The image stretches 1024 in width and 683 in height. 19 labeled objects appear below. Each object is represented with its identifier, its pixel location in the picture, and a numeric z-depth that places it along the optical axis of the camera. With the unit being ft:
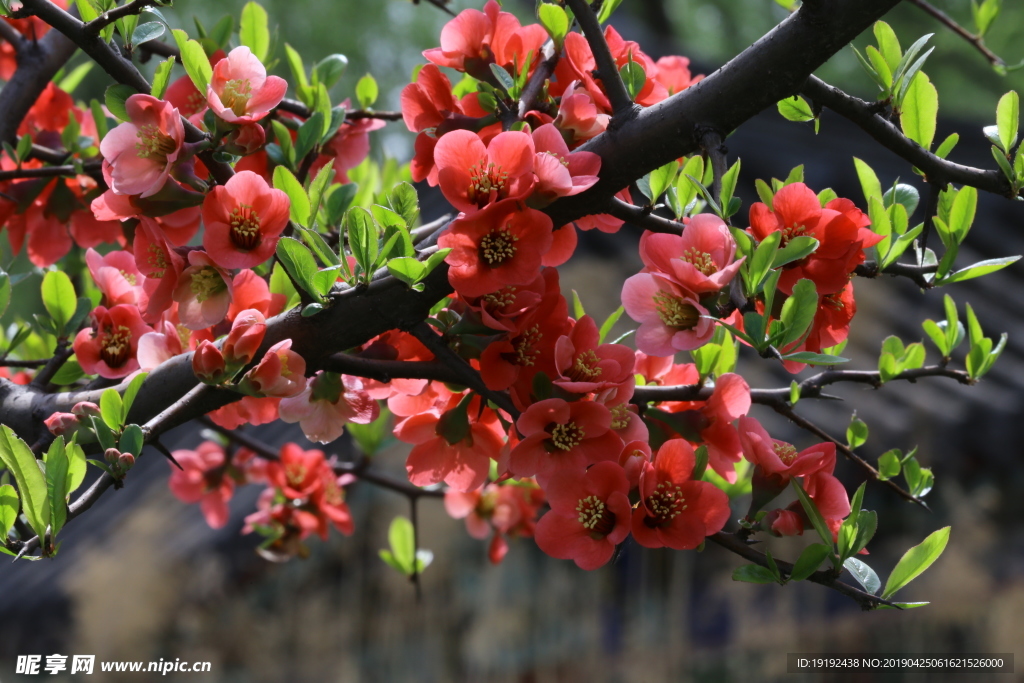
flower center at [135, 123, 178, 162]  5.58
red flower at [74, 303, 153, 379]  5.81
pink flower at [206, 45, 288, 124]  5.67
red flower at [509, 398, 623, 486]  5.53
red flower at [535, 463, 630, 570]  5.53
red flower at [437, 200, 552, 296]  5.47
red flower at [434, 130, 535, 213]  5.46
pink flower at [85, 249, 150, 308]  5.81
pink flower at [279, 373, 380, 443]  5.72
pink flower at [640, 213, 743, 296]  5.41
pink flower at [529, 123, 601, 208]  5.45
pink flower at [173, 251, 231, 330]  5.59
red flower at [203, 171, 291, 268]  5.55
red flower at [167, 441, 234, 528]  6.77
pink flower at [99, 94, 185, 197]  5.56
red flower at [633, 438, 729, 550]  5.54
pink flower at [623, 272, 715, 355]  5.46
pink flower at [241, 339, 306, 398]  5.51
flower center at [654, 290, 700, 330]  5.46
